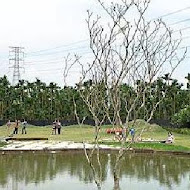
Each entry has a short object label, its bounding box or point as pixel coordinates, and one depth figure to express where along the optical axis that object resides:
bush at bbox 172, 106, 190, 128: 39.84
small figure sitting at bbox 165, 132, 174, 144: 27.93
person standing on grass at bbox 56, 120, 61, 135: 37.29
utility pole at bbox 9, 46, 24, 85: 64.19
